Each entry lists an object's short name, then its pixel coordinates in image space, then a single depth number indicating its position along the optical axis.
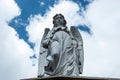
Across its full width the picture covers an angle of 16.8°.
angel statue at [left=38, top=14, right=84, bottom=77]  14.31
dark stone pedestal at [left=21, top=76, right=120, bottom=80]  12.62
